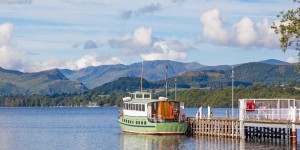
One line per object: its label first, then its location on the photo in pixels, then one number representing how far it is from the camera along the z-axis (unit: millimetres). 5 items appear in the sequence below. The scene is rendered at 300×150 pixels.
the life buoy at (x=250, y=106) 75688
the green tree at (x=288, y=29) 58000
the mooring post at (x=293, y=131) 68800
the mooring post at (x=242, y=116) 76012
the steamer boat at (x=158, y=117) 85188
